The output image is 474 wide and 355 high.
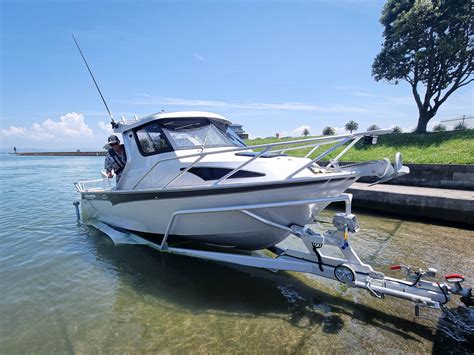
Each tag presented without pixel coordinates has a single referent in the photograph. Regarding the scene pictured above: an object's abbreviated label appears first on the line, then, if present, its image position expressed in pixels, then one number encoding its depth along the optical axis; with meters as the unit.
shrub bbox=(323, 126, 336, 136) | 29.96
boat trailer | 3.15
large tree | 15.50
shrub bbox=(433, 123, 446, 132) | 22.01
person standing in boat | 6.58
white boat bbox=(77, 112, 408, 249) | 3.82
